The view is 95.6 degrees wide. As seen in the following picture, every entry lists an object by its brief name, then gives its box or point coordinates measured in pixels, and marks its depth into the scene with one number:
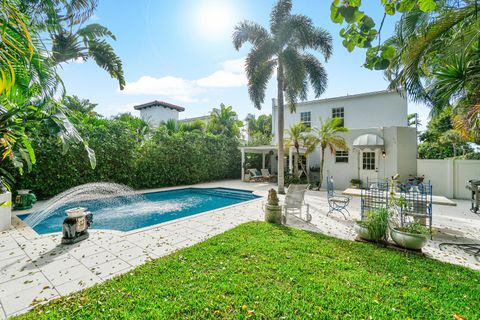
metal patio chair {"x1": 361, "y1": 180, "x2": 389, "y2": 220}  6.88
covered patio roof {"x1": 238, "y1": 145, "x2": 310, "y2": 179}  18.08
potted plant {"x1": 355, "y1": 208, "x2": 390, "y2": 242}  5.67
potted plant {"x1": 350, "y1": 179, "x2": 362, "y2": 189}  15.18
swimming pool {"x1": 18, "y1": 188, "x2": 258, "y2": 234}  8.66
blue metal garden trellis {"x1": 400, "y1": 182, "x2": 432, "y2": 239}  6.36
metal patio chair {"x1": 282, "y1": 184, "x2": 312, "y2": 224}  8.34
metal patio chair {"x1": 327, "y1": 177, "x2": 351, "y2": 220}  8.76
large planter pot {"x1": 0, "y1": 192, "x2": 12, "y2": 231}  6.84
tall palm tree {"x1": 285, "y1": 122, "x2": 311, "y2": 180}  16.17
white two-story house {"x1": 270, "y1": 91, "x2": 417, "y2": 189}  14.89
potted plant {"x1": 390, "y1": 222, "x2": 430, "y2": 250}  5.18
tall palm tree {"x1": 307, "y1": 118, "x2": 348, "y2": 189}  14.85
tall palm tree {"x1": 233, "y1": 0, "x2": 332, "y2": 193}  13.00
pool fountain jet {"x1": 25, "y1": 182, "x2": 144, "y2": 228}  11.15
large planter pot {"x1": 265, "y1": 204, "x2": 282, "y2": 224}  7.79
